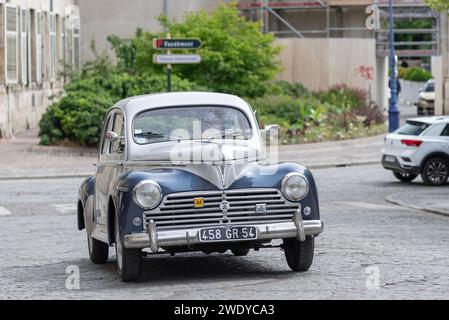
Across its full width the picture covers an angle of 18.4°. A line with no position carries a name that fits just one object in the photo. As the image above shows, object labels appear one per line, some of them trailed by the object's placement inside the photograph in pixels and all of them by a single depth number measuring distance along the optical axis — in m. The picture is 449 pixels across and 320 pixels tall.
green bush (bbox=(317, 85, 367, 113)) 46.59
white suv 27.88
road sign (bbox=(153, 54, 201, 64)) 33.62
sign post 32.99
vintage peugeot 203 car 12.46
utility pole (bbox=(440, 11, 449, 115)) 53.06
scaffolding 56.28
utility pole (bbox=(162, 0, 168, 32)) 51.65
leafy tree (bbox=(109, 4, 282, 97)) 41.94
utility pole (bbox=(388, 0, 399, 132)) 43.88
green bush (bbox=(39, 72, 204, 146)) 35.97
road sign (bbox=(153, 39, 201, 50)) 33.03
